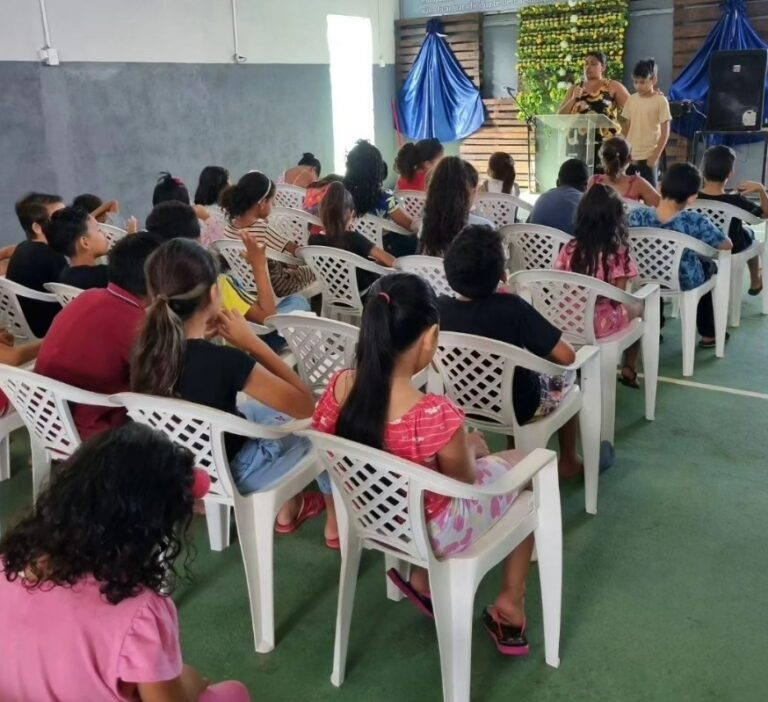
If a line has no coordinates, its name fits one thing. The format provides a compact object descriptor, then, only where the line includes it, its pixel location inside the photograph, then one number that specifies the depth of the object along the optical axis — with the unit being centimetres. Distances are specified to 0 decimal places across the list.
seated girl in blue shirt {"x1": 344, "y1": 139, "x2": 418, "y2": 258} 444
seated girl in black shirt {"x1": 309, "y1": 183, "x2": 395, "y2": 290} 375
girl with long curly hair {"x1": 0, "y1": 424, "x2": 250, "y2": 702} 116
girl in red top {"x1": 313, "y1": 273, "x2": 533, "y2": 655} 176
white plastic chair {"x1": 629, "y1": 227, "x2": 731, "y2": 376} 364
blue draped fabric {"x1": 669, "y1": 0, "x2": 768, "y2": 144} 775
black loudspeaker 741
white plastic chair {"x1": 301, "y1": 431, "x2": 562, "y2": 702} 169
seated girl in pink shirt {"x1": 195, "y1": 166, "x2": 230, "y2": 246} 502
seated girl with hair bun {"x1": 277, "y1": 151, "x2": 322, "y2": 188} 601
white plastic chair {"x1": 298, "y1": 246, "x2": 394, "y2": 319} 366
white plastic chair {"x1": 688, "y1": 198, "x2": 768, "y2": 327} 416
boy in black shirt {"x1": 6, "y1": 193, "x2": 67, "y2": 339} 334
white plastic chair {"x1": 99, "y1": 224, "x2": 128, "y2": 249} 423
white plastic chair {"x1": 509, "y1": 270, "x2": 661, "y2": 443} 298
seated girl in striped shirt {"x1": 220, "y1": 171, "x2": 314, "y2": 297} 383
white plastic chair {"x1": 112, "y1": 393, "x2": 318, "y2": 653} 192
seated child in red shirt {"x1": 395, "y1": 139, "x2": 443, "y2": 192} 512
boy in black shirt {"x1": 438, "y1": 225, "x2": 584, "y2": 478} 238
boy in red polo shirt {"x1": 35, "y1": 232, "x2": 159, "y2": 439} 230
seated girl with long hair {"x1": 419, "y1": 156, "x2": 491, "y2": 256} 369
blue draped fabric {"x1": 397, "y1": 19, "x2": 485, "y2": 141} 949
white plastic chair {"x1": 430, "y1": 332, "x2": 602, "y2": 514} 234
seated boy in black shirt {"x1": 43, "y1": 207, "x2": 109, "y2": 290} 314
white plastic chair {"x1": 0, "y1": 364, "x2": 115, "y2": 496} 214
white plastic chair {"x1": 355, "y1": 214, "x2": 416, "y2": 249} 443
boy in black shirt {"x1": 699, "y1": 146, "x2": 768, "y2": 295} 425
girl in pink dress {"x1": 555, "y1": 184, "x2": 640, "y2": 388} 318
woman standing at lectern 668
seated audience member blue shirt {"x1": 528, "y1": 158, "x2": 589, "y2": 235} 420
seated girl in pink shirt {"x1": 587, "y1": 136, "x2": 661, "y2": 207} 452
